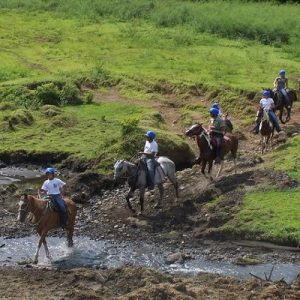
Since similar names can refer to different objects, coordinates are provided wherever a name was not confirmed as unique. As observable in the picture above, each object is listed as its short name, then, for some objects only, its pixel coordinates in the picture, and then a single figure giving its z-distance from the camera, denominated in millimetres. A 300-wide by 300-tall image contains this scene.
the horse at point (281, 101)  35781
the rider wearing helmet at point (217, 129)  28031
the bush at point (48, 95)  37938
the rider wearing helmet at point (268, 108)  31672
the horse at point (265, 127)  31609
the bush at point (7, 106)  37188
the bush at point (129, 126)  30969
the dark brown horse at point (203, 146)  27703
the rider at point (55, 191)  22953
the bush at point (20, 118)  35288
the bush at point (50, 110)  36094
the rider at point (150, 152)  26172
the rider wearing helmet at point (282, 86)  36000
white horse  26016
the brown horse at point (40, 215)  22609
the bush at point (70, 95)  38281
